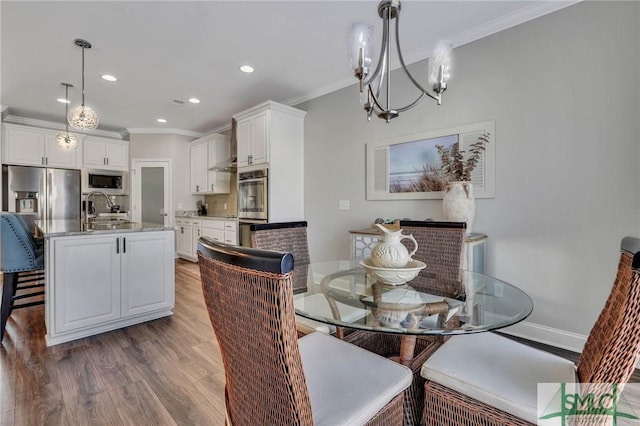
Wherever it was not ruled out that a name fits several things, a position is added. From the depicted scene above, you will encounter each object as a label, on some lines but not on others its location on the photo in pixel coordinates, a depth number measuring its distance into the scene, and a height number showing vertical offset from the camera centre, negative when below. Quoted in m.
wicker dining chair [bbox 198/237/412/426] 0.62 -0.40
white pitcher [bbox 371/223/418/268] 1.41 -0.21
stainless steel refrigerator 4.46 +0.28
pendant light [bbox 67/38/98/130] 2.95 +0.95
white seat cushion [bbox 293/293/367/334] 1.15 -0.43
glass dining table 1.05 -0.41
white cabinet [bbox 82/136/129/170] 5.27 +1.05
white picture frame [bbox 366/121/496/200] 2.50 +0.48
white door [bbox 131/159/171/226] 5.62 +0.43
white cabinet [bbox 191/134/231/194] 5.31 +0.88
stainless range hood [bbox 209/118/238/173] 4.43 +0.90
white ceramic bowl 1.38 -0.30
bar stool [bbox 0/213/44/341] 2.21 -0.37
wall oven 3.79 +0.21
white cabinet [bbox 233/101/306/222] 3.77 +0.81
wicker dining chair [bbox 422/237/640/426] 0.72 -0.56
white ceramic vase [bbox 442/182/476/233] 2.37 +0.07
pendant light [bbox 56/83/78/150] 3.71 +0.91
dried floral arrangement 2.49 +0.46
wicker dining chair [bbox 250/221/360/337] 1.84 -0.22
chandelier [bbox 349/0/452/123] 1.42 +0.80
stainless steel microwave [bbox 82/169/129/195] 5.24 +0.53
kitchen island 2.18 -0.57
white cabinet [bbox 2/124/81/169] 4.50 +0.99
